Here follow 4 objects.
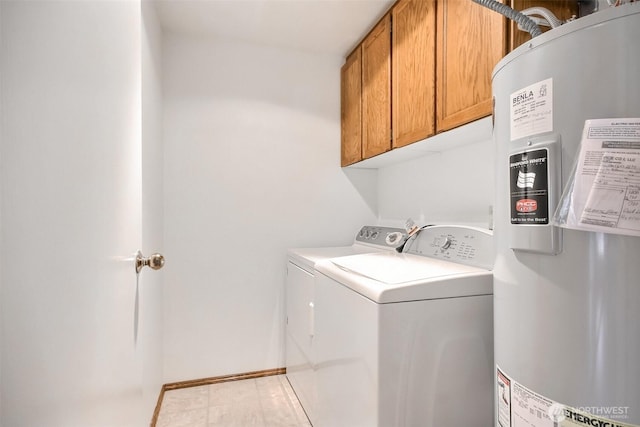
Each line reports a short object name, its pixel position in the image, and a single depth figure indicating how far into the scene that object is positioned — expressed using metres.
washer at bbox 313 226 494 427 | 1.02
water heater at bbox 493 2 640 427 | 0.56
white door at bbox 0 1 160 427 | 0.38
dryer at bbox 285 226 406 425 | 1.82
